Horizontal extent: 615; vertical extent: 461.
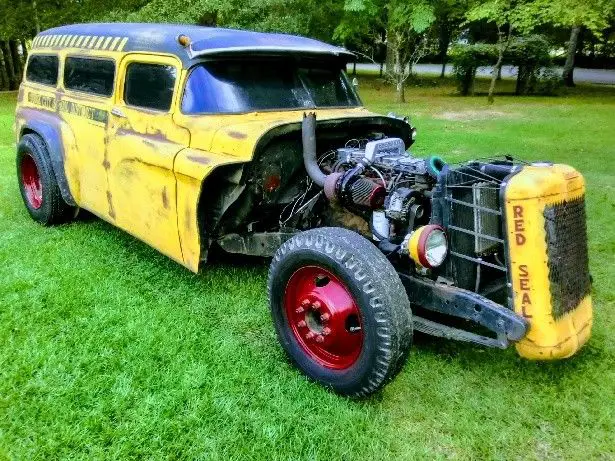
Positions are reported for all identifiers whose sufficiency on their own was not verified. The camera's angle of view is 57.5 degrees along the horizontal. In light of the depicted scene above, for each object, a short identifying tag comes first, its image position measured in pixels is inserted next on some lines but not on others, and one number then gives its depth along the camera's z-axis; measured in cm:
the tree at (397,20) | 1614
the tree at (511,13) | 1479
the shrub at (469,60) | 1933
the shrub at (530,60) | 1938
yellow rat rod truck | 284
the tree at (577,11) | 957
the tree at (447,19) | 1930
